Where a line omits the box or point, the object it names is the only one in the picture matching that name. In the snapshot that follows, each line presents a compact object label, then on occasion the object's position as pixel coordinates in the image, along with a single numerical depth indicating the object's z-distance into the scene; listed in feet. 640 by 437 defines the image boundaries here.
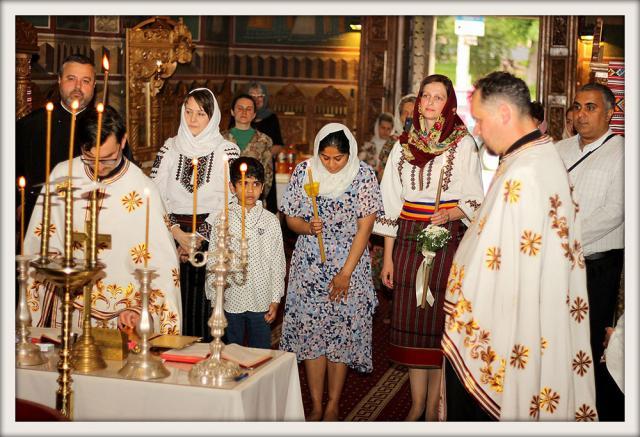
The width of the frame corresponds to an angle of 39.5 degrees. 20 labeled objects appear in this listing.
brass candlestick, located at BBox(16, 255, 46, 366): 10.21
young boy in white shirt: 14.98
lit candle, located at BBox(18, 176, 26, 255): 10.01
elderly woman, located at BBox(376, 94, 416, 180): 24.31
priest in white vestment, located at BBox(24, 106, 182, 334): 12.02
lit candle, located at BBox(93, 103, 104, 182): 9.41
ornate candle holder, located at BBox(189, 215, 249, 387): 9.72
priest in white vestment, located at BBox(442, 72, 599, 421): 10.21
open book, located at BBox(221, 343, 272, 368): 10.24
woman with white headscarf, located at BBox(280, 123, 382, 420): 14.89
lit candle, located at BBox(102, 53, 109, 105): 11.00
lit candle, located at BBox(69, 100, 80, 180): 9.07
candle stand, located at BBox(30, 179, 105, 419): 9.30
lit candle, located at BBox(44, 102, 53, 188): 9.05
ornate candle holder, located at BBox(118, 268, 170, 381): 9.84
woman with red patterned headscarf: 14.51
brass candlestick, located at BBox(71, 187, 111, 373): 10.11
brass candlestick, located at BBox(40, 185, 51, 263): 9.29
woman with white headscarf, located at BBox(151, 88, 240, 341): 15.89
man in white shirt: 14.80
